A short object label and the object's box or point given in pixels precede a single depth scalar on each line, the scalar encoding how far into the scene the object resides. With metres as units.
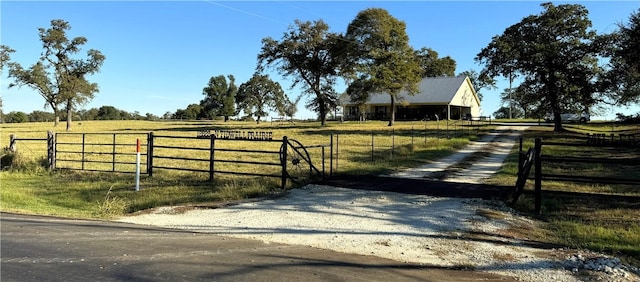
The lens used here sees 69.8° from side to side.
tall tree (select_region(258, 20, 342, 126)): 52.78
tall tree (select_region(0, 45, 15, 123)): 53.13
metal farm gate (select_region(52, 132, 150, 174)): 16.50
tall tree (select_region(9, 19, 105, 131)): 55.19
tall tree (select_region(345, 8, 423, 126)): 46.06
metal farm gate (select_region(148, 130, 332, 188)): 12.94
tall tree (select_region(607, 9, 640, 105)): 20.00
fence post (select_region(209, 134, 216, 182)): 12.99
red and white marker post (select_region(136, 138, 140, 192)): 11.70
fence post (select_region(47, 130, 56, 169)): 16.23
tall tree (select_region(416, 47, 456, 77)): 86.00
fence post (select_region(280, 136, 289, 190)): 11.64
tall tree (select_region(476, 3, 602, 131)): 36.19
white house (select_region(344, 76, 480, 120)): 65.31
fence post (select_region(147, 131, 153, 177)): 14.26
